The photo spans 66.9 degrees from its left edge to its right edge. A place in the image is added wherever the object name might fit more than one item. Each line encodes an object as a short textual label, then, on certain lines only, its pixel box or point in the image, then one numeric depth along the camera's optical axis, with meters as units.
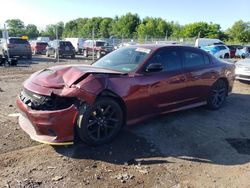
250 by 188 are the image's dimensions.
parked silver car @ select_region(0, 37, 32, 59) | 13.71
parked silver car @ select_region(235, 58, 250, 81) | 7.14
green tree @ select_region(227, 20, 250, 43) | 34.52
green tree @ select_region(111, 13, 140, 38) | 43.31
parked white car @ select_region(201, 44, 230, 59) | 16.10
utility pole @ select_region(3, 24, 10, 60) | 11.26
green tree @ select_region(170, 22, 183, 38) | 37.25
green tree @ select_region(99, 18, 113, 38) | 44.98
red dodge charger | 2.82
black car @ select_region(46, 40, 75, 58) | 16.37
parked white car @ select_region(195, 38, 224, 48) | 17.56
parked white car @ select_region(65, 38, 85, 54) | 21.46
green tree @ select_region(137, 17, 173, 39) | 38.01
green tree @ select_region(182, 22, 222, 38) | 35.05
